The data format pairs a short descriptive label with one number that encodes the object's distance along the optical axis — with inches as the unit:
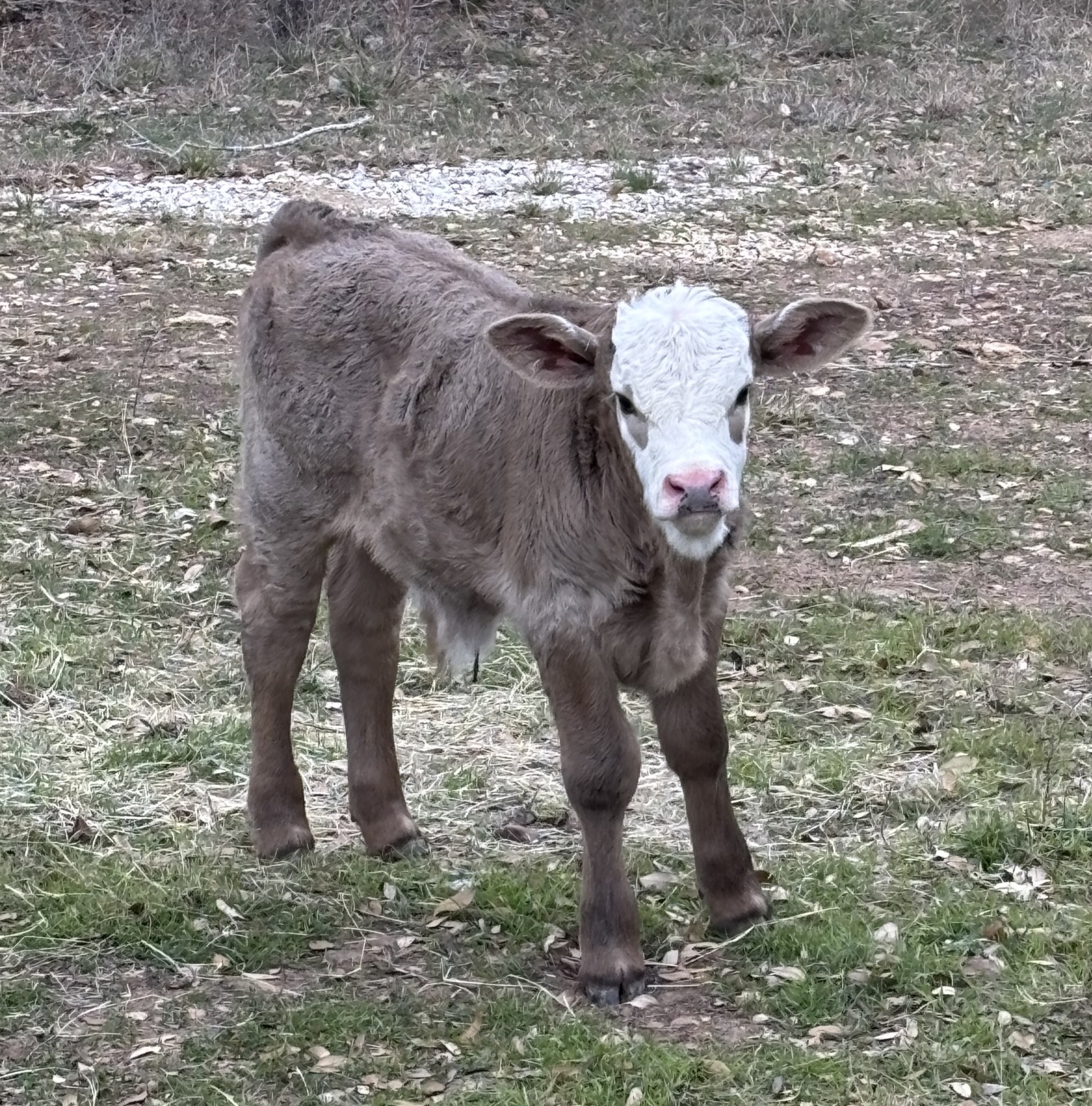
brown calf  371.2
